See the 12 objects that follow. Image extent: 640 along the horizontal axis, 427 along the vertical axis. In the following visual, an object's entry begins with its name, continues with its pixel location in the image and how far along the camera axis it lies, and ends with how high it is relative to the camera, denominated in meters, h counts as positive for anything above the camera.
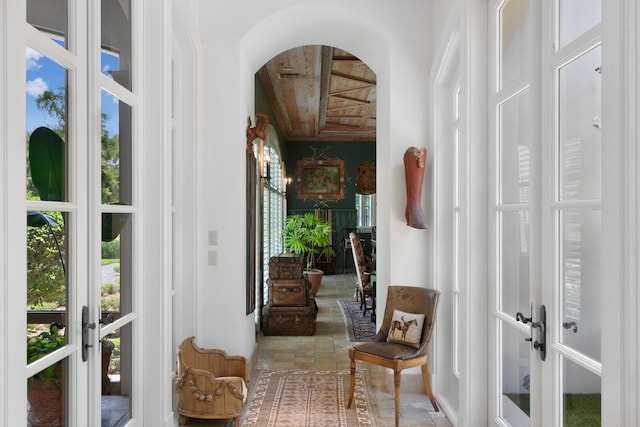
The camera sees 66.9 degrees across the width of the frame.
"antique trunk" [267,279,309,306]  5.48 -0.92
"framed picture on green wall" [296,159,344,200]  11.41 +0.73
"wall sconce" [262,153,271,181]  6.55 +0.67
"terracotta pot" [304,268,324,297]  7.95 -1.13
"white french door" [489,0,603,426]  1.56 +0.00
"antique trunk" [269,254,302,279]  5.50 -0.65
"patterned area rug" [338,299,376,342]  5.60 -1.44
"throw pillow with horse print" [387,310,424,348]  3.37 -0.83
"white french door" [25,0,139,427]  1.45 +0.01
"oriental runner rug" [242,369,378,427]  3.21 -1.40
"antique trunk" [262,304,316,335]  5.53 -1.24
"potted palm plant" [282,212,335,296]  7.88 -0.44
